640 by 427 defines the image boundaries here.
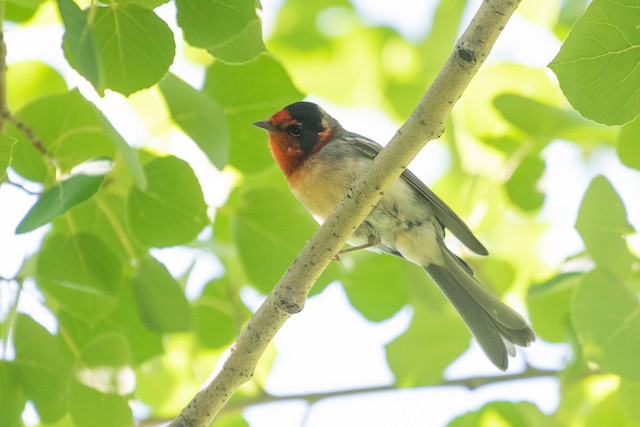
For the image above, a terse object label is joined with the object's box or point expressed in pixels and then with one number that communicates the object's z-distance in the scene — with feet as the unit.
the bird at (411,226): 26.45
